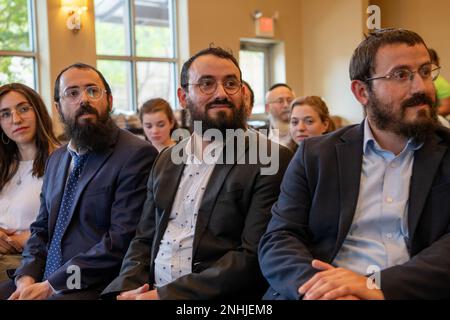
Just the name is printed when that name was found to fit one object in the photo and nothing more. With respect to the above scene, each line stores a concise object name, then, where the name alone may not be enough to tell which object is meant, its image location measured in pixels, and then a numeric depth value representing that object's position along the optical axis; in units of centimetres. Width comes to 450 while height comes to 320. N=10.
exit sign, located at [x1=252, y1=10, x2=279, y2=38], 794
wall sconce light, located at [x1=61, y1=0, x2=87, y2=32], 621
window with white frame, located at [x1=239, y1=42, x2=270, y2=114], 830
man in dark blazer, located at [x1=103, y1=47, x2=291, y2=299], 187
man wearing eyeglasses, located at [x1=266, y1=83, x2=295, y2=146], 484
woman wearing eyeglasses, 282
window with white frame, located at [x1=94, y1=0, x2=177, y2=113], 698
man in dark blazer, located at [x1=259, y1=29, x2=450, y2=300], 160
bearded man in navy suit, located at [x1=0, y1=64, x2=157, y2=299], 218
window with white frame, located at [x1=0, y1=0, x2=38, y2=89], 607
